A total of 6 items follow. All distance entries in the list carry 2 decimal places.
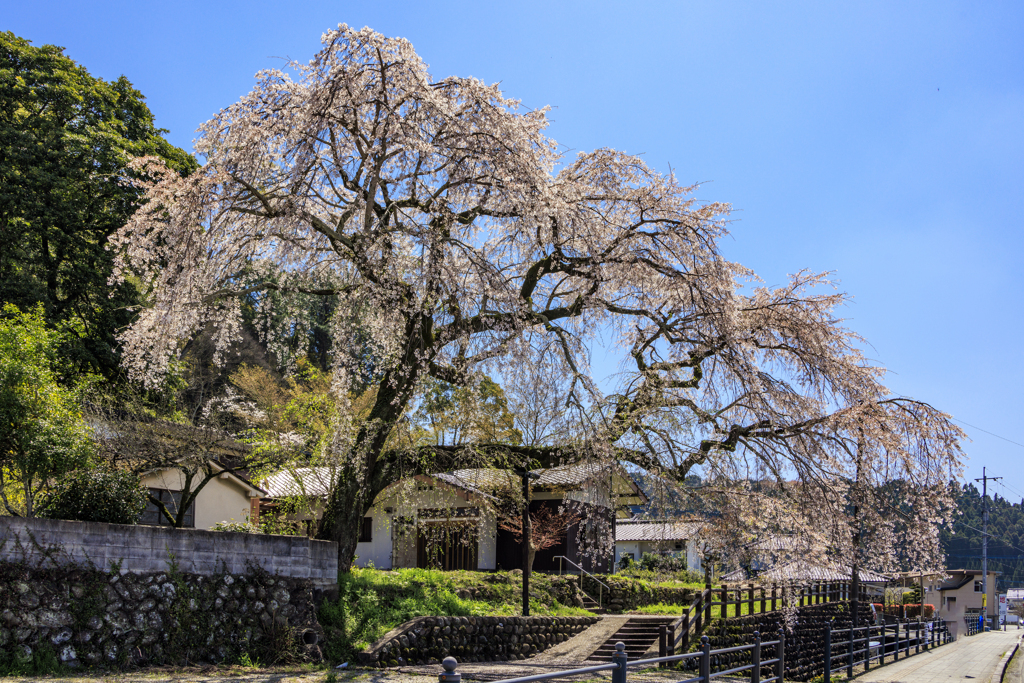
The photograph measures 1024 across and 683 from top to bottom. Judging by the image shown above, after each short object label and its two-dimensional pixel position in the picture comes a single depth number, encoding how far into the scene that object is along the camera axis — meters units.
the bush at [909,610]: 37.25
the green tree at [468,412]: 13.43
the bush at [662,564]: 26.96
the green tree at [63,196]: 20.72
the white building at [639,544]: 32.59
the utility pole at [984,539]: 44.69
